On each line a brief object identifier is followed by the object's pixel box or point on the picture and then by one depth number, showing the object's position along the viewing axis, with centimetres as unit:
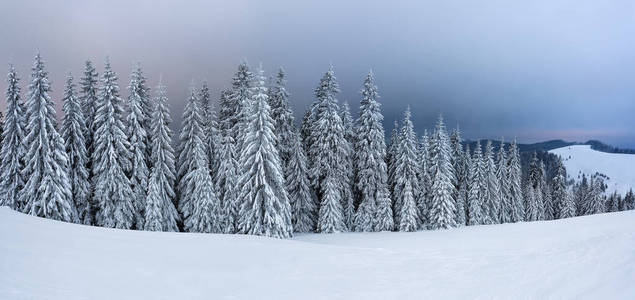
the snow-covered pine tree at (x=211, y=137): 3628
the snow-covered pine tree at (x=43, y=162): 2831
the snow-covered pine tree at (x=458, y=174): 4388
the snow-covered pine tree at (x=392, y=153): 4192
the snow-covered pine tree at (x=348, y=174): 3819
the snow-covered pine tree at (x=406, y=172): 3828
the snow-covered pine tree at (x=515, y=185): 5416
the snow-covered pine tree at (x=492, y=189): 4891
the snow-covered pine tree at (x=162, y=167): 3209
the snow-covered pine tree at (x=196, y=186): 3231
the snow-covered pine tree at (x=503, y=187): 5141
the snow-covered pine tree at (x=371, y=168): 3719
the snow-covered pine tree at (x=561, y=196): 6156
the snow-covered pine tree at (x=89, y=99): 3372
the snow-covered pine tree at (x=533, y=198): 5838
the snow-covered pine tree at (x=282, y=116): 3694
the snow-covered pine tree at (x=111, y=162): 3062
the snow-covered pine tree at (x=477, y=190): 4522
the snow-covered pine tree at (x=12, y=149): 2953
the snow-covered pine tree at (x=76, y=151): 3097
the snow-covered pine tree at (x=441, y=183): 3878
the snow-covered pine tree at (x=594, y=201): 6554
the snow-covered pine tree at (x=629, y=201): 8210
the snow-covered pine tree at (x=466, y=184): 4672
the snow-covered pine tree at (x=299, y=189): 3619
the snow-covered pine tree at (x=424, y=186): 4050
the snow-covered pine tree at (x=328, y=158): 3553
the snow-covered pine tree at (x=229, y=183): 3319
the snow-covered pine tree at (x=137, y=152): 3219
